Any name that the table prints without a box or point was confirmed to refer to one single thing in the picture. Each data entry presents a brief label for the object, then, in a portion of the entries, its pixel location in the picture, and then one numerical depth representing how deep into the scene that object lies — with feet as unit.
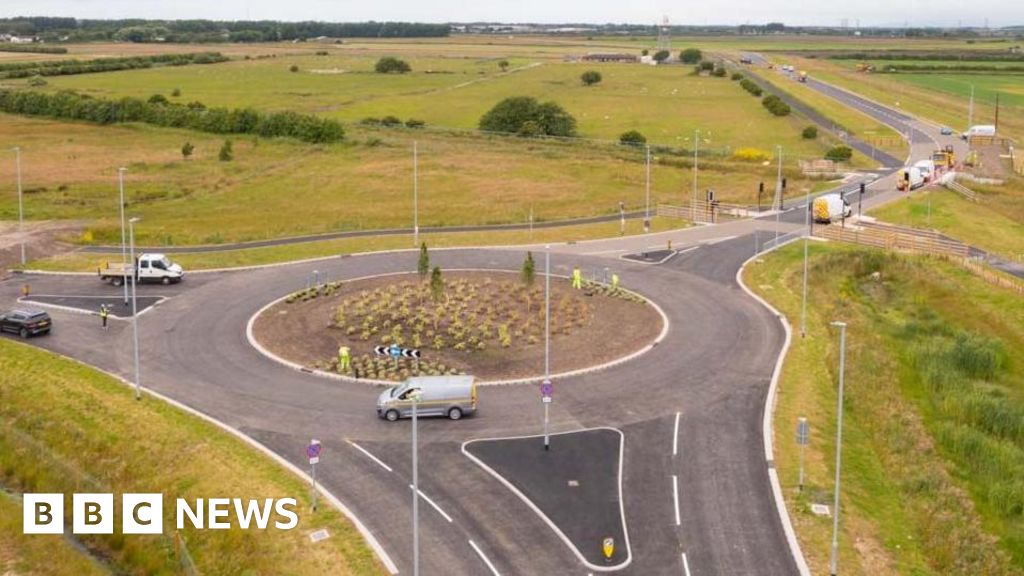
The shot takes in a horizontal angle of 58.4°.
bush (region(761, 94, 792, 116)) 463.42
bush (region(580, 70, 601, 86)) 648.38
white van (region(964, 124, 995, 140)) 358.23
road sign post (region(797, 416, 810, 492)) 102.63
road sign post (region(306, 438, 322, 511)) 97.35
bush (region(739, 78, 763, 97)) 557.74
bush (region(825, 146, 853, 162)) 335.47
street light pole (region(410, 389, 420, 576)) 82.02
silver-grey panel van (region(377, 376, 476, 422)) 122.62
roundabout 143.74
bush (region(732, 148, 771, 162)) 348.73
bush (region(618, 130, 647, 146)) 390.21
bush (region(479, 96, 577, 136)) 418.31
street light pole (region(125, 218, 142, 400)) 129.49
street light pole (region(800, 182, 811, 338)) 155.63
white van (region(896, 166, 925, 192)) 280.31
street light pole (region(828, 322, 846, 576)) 86.95
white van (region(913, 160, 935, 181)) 286.83
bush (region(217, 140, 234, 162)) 368.48
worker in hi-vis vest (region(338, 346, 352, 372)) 140.05
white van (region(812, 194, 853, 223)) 240.73
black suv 156.66
